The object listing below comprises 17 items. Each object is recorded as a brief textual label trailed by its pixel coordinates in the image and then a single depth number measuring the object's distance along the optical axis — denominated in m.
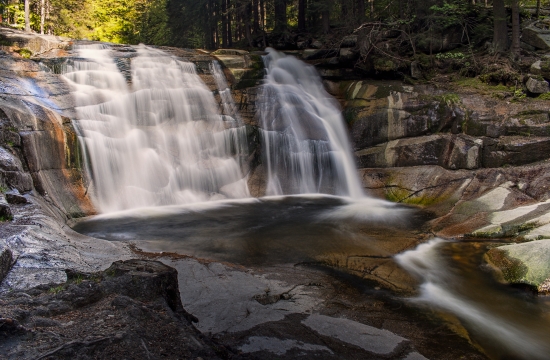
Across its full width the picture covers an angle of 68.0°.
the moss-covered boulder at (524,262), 6.33
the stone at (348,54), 16.56
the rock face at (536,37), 14.91
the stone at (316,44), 20.74
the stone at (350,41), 17.14
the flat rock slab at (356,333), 4.34
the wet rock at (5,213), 6.24
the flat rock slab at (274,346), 3.89
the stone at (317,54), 18.01
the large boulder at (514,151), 10.82
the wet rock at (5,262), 4.12
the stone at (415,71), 14.96
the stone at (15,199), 7.33
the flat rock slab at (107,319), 2.65
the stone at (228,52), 17.92
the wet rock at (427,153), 11.73
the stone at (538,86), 12.13
